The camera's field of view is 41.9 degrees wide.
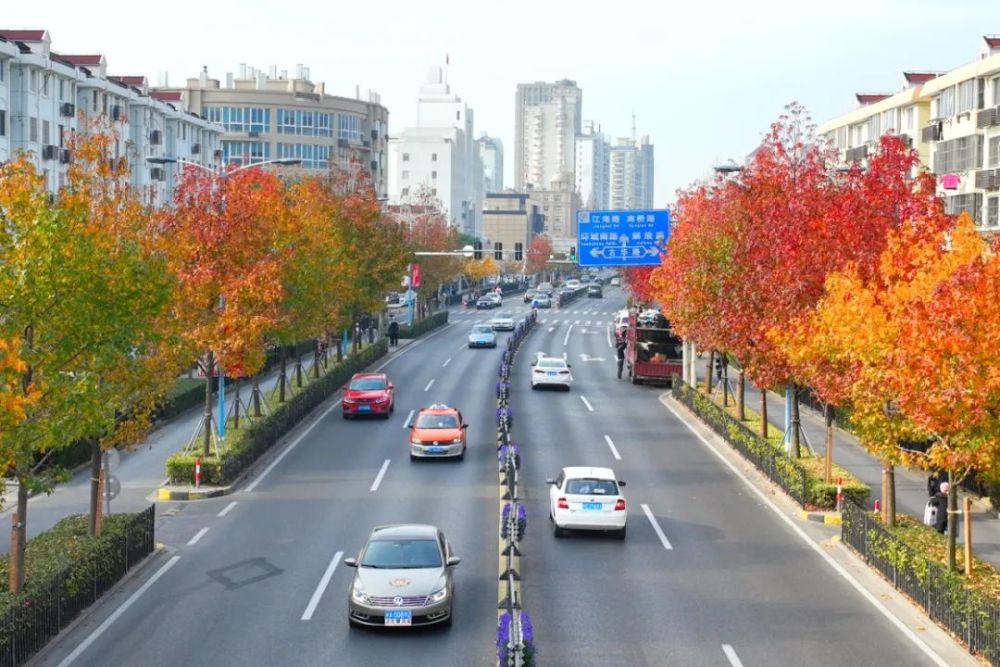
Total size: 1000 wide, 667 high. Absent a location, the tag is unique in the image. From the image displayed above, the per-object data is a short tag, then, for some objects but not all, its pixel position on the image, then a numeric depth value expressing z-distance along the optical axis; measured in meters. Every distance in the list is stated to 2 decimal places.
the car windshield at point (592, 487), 28.69
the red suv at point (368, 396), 47.94
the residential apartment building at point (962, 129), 64.31
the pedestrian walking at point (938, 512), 28.83
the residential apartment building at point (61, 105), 66.62
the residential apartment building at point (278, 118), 135.25
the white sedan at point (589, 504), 28.33
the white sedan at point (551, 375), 57.47
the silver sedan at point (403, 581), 21.25
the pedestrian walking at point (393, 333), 76.81
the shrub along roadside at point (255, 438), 34.72
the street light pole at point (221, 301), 37.66
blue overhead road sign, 56.97
